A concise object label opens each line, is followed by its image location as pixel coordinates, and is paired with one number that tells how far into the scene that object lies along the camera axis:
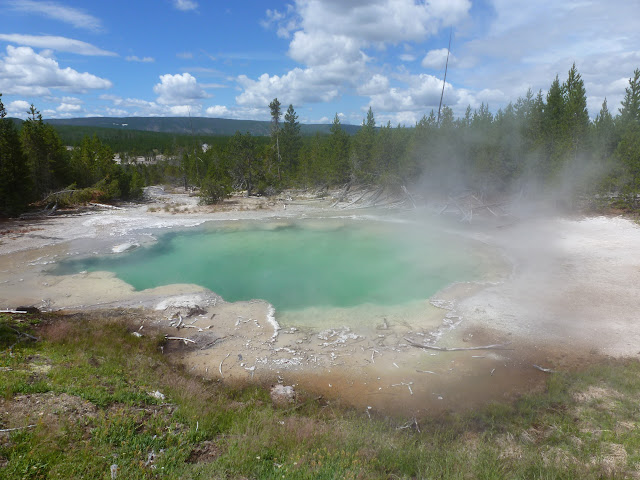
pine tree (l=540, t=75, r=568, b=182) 23.25
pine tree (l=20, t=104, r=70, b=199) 24.84
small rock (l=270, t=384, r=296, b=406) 7.11
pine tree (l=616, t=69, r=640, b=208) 20.62
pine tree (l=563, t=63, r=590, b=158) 24.22
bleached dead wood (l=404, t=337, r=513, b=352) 8.91
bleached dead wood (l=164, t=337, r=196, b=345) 9.30
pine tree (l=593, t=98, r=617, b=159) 25.93
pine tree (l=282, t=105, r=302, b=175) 47.34
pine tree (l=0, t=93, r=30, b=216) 21.34
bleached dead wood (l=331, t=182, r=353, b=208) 32.51
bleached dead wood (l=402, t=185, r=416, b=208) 28.96
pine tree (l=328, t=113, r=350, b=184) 36.16
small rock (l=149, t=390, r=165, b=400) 6.23
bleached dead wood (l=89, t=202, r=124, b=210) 27.81
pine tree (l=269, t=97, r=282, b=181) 45.10
